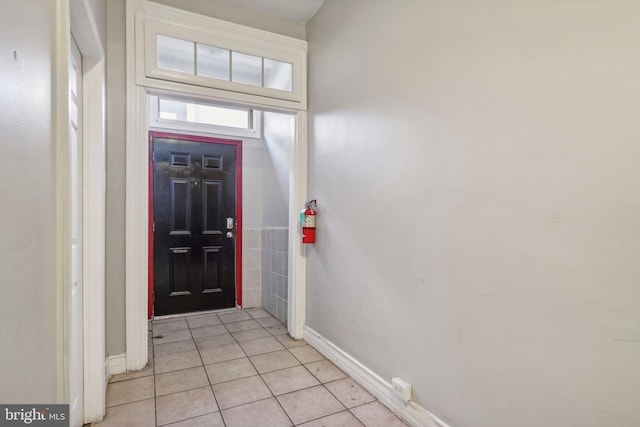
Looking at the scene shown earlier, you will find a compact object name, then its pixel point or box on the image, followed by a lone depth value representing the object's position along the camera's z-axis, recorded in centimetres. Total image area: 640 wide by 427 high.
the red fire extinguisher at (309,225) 263
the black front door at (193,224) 348
